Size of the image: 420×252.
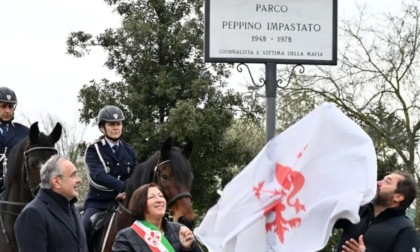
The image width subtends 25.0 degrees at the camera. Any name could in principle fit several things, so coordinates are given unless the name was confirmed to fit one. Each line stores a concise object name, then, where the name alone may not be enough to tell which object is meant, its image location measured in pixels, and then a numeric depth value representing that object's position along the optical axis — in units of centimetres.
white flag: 521
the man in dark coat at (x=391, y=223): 696
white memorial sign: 1010
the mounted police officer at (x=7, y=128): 1118
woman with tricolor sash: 641
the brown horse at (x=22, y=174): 1015
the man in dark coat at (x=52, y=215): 707
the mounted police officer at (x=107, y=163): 1048
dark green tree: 2866
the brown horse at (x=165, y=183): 926
